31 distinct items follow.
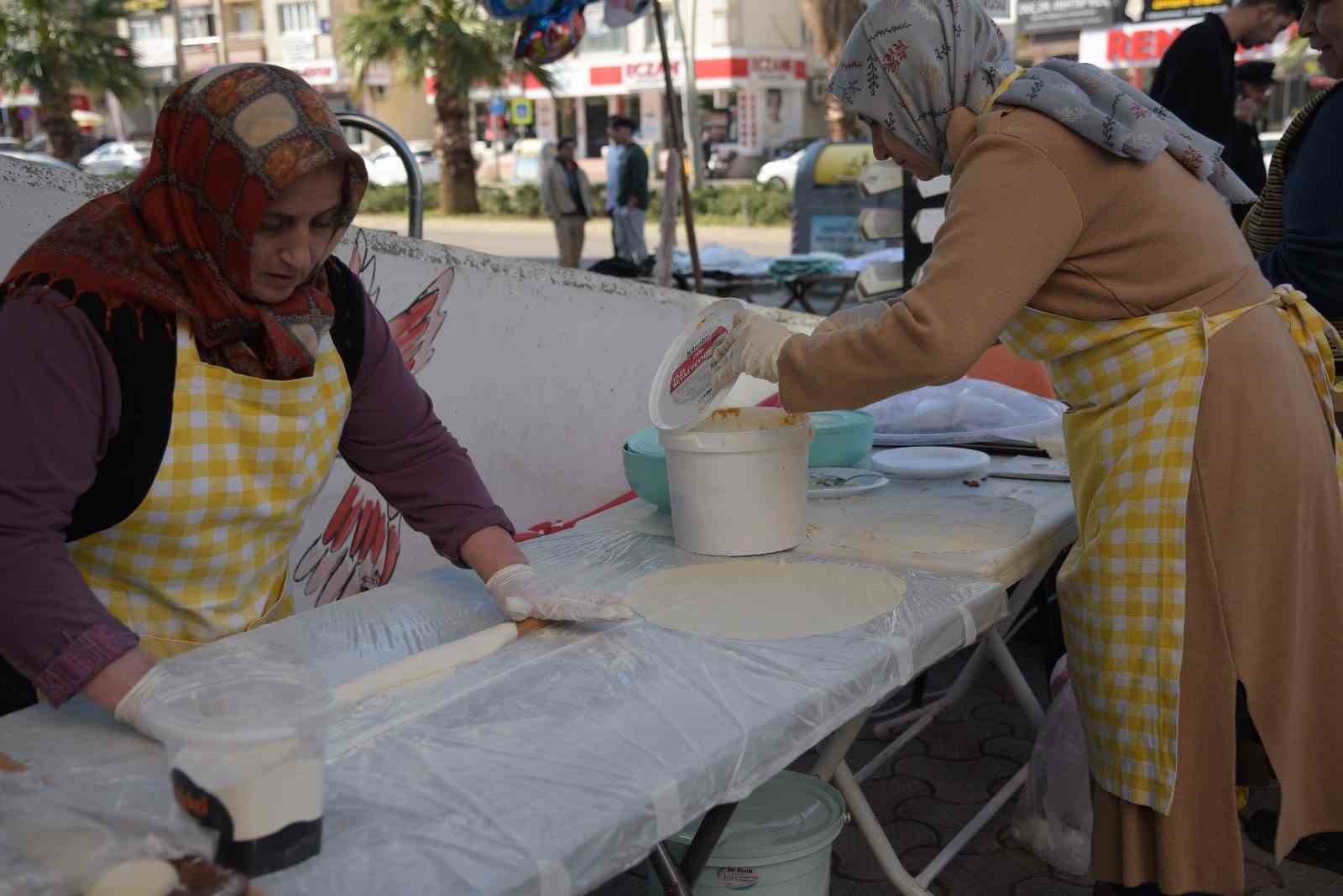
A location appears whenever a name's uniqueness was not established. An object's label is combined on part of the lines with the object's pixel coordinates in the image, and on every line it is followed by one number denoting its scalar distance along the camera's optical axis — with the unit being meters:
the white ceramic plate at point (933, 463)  2.30
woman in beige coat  1.63
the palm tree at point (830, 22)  13.75
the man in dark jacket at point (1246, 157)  4.13
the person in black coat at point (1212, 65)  3.71
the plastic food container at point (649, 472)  2.16
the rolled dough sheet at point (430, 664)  1.36
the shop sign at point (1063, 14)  29.67
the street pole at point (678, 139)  5.61
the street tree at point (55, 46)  20.62
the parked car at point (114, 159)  30.20
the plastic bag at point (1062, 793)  2.27
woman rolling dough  1.31
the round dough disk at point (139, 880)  0.91
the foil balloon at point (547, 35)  5.87
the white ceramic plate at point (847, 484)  2.22
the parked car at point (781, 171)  22.04
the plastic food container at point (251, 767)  0.95
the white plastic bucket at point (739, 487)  1.83
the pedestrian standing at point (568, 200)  11.84
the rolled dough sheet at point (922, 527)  1.89
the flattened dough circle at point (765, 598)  1.59
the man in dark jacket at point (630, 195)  11.64
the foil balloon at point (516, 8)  5.62
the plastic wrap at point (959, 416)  2.61
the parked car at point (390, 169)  28.44
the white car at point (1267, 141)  15.23
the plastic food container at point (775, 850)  1.66
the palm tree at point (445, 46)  19.28
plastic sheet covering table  1.05
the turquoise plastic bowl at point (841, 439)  2.36
